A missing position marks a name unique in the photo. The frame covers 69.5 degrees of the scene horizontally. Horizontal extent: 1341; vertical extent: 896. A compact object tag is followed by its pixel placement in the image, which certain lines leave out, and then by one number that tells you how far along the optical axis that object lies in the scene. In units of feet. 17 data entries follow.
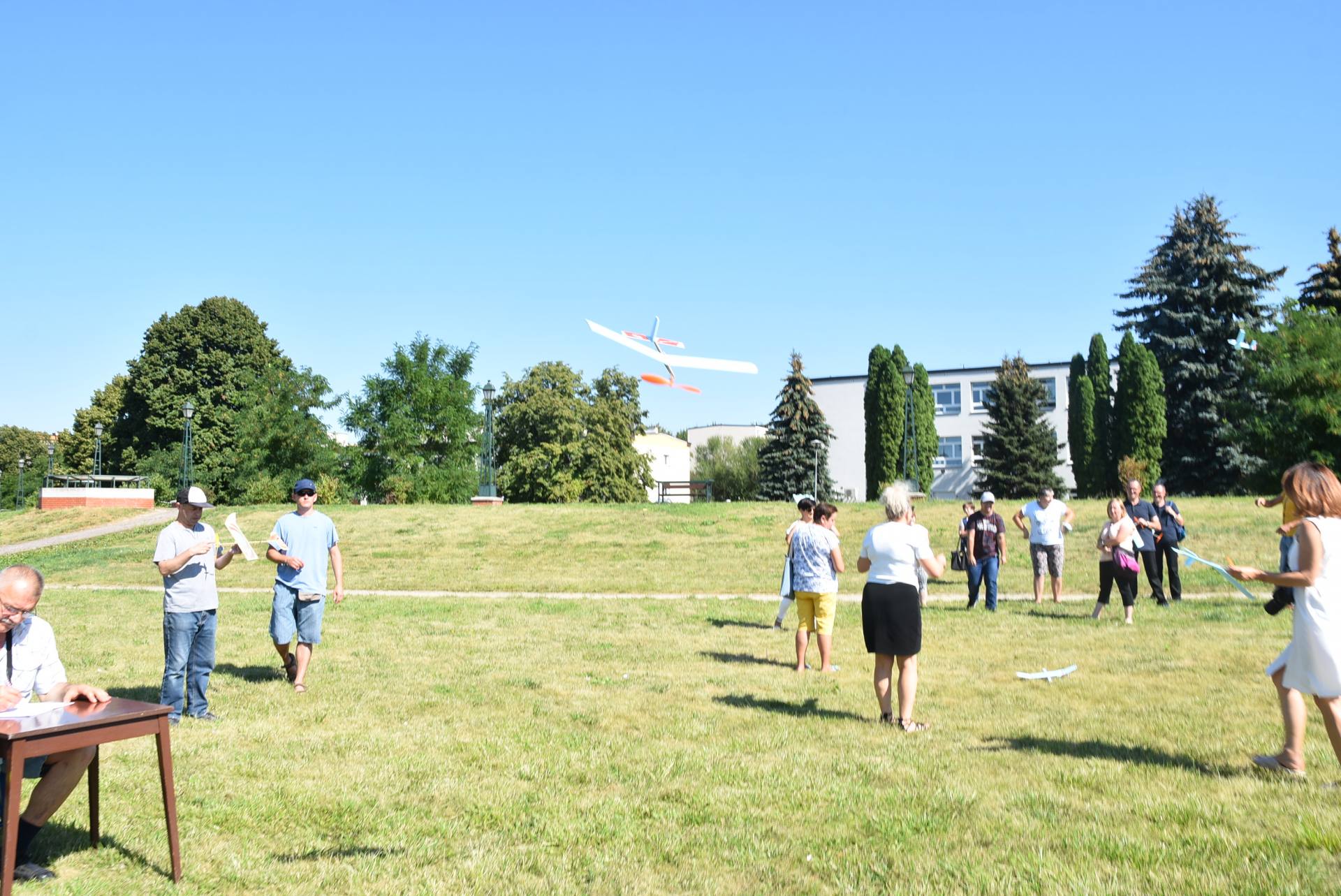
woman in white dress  17.62
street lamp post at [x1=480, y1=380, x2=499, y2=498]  121.39
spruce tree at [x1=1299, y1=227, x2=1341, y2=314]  137.90
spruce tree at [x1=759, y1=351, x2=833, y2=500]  190.29
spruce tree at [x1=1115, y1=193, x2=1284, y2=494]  146.51
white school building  202.18
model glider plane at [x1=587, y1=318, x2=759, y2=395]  47.73
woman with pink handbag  43.37
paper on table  14.08
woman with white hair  23.61
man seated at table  14.76
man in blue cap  29.45
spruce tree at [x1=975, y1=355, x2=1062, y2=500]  173.47
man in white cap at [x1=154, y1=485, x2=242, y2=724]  24.57
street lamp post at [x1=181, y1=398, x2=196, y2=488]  128.06
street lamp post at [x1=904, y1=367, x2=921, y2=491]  162.20
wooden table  12.94
